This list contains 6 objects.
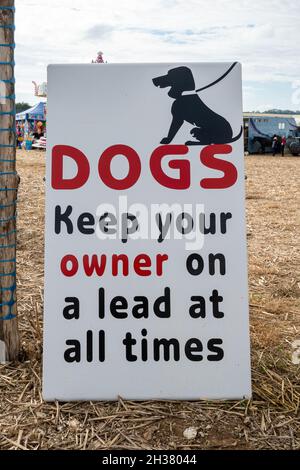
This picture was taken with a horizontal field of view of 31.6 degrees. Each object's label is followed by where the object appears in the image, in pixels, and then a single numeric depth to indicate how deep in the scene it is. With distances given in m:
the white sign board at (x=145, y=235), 2.60
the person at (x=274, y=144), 28.84
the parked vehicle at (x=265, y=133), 29.52
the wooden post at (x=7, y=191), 2.69
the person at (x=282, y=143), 28.88
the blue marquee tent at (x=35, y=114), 30.08
